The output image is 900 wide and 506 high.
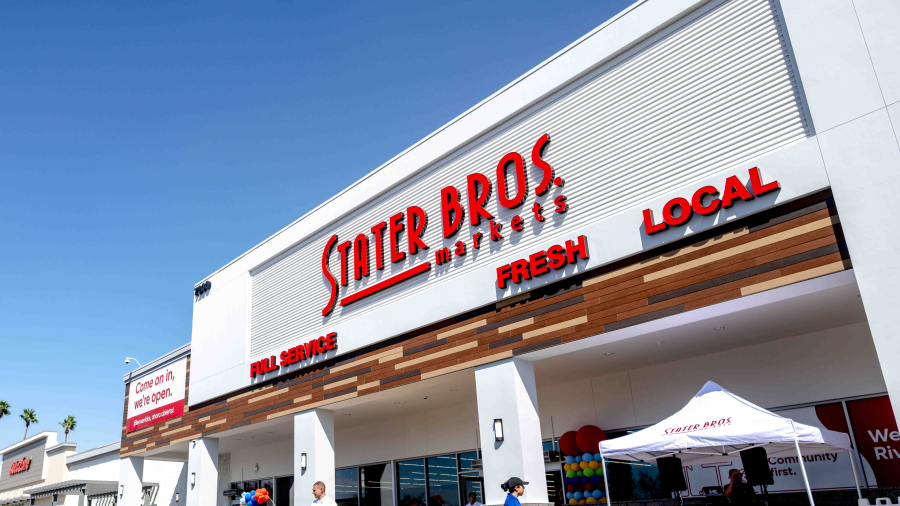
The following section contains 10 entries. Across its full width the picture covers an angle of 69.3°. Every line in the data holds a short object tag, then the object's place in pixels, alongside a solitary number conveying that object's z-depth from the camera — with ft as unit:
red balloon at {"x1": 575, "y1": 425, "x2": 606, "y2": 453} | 45.50
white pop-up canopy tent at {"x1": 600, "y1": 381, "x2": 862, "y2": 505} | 26.66
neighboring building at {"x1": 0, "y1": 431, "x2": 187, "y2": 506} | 90.38
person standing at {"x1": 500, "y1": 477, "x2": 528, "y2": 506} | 26.84
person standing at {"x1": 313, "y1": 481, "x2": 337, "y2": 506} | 25.98
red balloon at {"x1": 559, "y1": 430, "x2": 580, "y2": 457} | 47.03
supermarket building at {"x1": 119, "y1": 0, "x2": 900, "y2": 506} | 28.84
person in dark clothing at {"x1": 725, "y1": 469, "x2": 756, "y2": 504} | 33.83
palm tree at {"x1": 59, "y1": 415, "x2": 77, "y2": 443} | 201.26
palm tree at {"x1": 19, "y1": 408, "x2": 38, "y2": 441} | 199.93
